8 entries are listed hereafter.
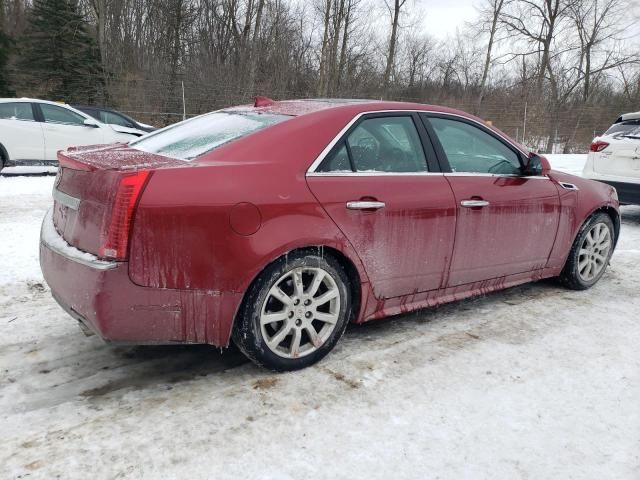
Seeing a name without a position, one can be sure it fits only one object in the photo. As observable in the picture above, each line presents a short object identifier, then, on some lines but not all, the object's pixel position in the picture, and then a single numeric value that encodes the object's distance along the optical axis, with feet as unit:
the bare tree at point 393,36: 88.94
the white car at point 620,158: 22.88
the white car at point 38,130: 31.24
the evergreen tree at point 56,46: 86.69
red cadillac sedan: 7.84
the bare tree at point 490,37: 89.97
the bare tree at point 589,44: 84.43
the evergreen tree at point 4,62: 85.97
